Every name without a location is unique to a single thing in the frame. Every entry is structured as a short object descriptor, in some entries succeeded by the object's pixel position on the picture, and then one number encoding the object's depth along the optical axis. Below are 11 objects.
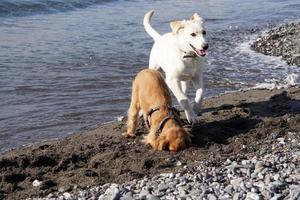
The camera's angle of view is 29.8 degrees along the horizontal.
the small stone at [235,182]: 4.61
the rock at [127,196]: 4.63
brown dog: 5.97
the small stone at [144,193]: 4.63
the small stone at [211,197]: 4.43
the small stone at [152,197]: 4.56
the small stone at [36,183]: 5.33
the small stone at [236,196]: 4.36
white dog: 6.98
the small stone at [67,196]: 4.84
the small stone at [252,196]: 4.30
